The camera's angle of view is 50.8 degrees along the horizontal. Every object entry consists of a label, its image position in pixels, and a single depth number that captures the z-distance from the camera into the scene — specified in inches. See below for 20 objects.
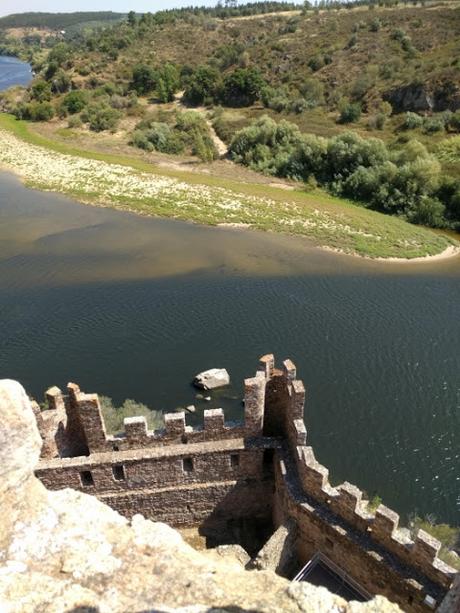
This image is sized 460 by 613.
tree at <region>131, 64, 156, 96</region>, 4170.8
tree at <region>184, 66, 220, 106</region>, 3954.2
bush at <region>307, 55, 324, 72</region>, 4052.4
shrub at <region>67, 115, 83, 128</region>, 3528.5
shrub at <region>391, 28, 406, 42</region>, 4033.0
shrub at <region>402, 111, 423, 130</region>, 2896.2
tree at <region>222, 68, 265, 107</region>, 3834.6
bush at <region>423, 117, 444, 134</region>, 2800.2
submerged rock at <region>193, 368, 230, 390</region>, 1090.7
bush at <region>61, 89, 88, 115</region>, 3740.2
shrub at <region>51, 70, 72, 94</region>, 4220.0
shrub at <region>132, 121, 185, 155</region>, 3061.0
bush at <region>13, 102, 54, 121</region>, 3754.9
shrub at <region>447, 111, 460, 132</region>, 2805.1
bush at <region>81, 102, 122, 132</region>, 3459.6
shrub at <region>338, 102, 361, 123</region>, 3223.4
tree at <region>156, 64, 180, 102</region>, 4042.6
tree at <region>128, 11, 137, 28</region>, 5855.3
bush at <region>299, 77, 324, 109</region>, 3609.7
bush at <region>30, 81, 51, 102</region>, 4050.2
